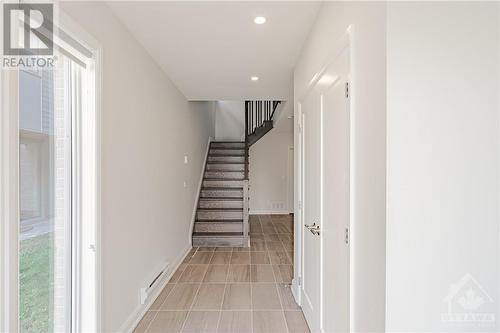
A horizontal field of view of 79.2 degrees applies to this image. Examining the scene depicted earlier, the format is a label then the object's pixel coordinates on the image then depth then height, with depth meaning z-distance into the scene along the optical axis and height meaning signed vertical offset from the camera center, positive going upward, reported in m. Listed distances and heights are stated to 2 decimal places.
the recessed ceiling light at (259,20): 2.27 +1.10
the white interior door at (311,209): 2.29 -0.38
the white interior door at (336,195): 1.62 -0.18
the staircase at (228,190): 5.55 -0.52
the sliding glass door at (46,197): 1.51 -0.18
